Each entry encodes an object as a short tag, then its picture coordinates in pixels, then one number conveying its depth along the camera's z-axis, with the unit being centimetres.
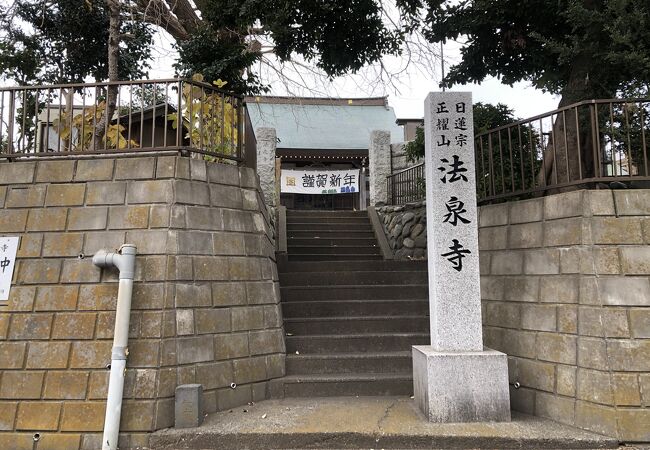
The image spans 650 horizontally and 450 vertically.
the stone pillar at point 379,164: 1117
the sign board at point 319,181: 1383
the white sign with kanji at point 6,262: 447
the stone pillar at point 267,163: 1045
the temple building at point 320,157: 1398
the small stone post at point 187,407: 400
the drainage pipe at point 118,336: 382
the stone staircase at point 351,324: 497
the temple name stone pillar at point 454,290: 415
